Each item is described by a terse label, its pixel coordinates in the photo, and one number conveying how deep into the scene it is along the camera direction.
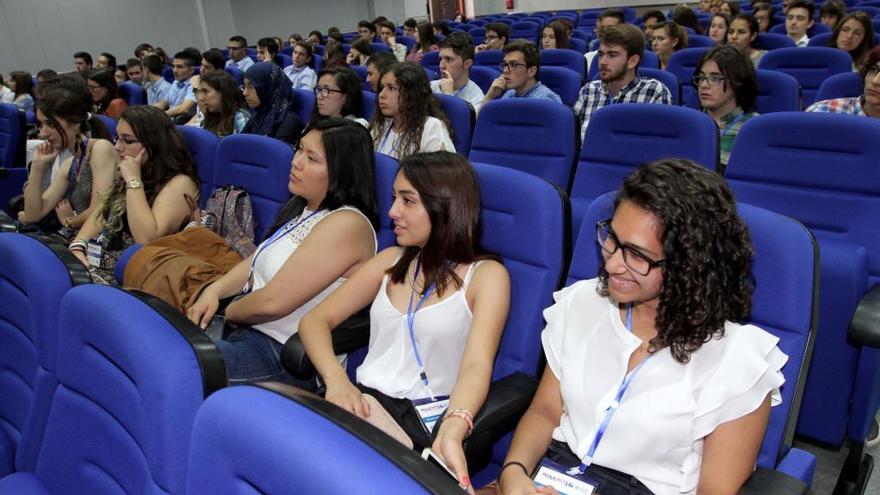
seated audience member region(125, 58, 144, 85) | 7.36
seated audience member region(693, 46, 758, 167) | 2.85
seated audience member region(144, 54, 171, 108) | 6.66
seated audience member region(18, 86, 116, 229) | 3.01
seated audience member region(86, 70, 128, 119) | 5.77
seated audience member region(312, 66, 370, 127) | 3.60
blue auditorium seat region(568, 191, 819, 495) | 1.18
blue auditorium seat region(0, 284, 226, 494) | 0.92
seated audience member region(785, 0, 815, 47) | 5.38
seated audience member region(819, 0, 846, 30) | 5.82
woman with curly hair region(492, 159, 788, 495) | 1.09
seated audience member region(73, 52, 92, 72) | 8.88
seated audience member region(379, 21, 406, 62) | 9.07
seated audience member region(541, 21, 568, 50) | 6.06
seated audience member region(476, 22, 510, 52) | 6.37
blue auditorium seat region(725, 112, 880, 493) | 1.63
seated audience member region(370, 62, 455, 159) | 3.10
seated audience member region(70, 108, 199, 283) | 2.59
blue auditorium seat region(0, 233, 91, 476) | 1.32
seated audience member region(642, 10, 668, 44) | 6.28
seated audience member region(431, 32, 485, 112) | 4.16
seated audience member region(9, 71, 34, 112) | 6.92
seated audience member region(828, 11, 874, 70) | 4.16
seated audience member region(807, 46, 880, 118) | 2.43
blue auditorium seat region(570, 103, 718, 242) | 2.23
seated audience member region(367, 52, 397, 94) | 4.17
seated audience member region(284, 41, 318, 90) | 6.41
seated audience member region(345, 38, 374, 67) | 6.85
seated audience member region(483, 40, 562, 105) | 3.72
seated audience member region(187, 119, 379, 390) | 1.85
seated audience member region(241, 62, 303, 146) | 3.83
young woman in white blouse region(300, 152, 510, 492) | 1.53
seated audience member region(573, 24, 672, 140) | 3.36
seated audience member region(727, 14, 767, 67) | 4.83
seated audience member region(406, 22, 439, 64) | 6.82
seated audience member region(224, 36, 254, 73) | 7.79
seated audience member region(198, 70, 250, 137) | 3.92
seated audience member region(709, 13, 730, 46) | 5.58
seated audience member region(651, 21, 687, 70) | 4.95
